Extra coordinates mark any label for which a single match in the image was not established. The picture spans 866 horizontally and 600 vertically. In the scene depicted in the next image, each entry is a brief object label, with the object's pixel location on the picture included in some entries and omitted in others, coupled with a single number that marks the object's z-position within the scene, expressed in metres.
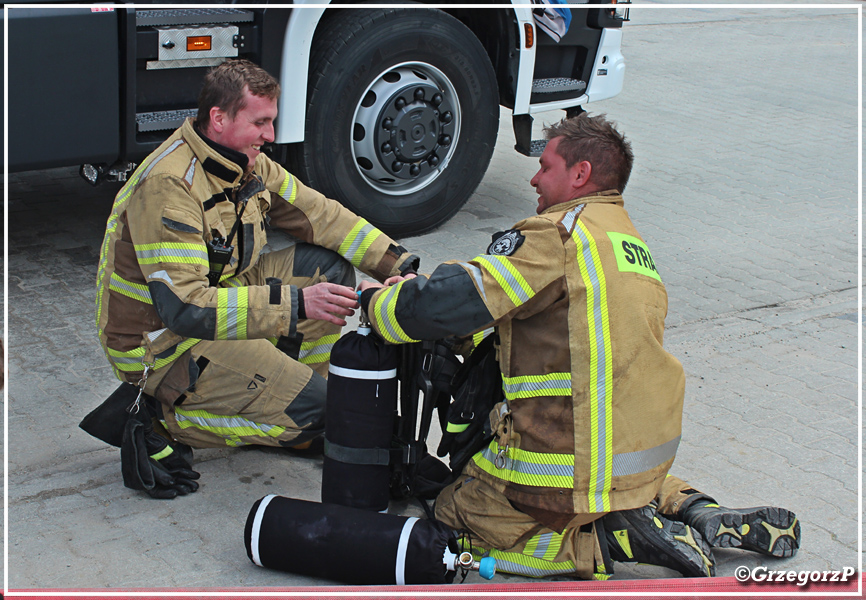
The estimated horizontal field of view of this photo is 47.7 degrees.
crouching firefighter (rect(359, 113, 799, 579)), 2.82
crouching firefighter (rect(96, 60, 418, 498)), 3.16
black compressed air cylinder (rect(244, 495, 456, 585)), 2.87
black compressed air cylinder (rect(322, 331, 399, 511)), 3.10
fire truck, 4.47
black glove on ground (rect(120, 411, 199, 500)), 3.29
